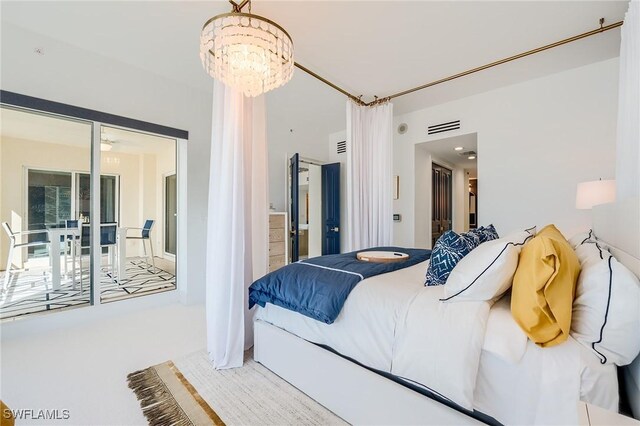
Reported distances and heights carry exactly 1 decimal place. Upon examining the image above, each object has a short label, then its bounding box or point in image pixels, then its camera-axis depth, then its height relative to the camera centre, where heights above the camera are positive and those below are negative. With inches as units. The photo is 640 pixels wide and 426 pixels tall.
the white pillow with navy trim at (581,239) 65.6 -6.6
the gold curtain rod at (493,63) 86.0 +57.3
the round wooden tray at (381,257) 82.4 -13.3
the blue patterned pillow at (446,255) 59.7 -9.3
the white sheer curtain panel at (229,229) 79.7 -4.7
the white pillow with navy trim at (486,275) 46.3 -10.6
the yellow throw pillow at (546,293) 39.2 -12.1
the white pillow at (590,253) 45.1 -7.3
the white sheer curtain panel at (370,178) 127.1 +16.9
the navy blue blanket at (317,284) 60.4 -17.3
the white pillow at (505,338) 40.3 -19.1
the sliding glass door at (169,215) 174.6 -0.6
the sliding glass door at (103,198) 127.1 +8.8
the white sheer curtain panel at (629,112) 62.1 +24.3
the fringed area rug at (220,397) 59.5 -44.5
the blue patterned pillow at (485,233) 79.3 -6.1
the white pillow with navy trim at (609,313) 35.9 -13.8
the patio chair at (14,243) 126.3 -13.5
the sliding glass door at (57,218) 118.3 -2.1
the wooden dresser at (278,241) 157.4 -15.9
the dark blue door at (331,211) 197.6 +2.0
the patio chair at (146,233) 190.5 -13.4
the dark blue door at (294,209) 172.4 +3.1
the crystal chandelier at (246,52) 63.5 +40.7
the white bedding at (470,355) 36.9 -22.7
